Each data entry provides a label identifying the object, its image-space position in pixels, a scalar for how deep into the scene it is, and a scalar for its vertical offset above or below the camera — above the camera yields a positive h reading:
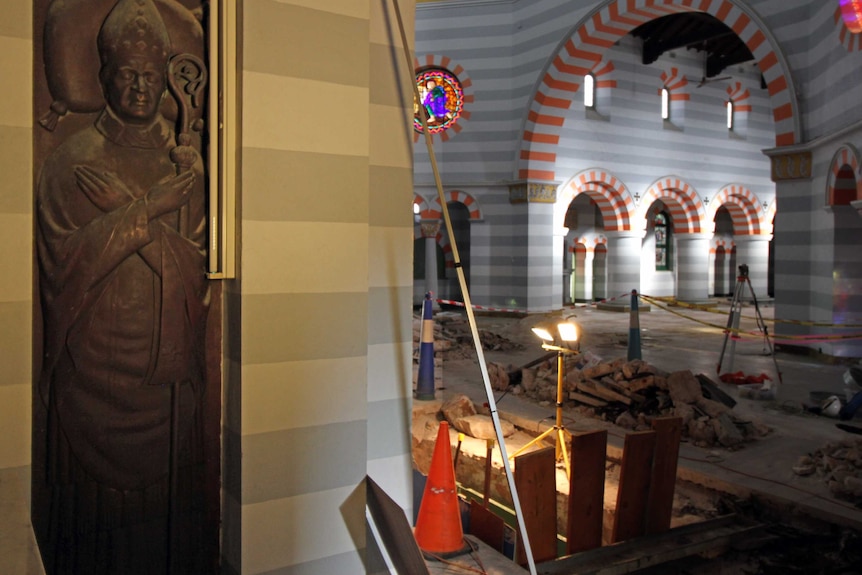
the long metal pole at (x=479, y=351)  2.39 -0.35
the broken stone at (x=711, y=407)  5.51 -1.28
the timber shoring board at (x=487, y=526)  3.43 -1.45
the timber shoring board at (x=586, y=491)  3.68 -1.33
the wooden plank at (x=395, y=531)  2.22 -0.98
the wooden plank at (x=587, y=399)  6.17 -1.36
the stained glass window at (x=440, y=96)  15.10 +3.75
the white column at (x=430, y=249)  15.58 +0.19
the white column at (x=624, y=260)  17.25 -0.05
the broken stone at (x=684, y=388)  5.77 -1.16
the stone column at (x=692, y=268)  18.69 -0.26
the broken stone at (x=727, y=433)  5.17 -1.39
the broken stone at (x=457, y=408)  5.80 -1.36
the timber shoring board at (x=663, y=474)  3.90 -1.30
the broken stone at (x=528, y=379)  7.07 -1.34
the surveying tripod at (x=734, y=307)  7.99 -0.62
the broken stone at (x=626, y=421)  5.79 -1.45
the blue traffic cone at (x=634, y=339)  8.20 -1.02
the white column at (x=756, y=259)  19.95 +0.02
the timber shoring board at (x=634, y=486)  3.80 -1.34
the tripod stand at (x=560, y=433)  4.70 -1.35
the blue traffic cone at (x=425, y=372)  6.46 -1.14
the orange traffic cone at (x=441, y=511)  2.98 -1.19
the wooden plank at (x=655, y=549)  3.53 -1.65
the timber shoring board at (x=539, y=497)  3.49 -1.31
